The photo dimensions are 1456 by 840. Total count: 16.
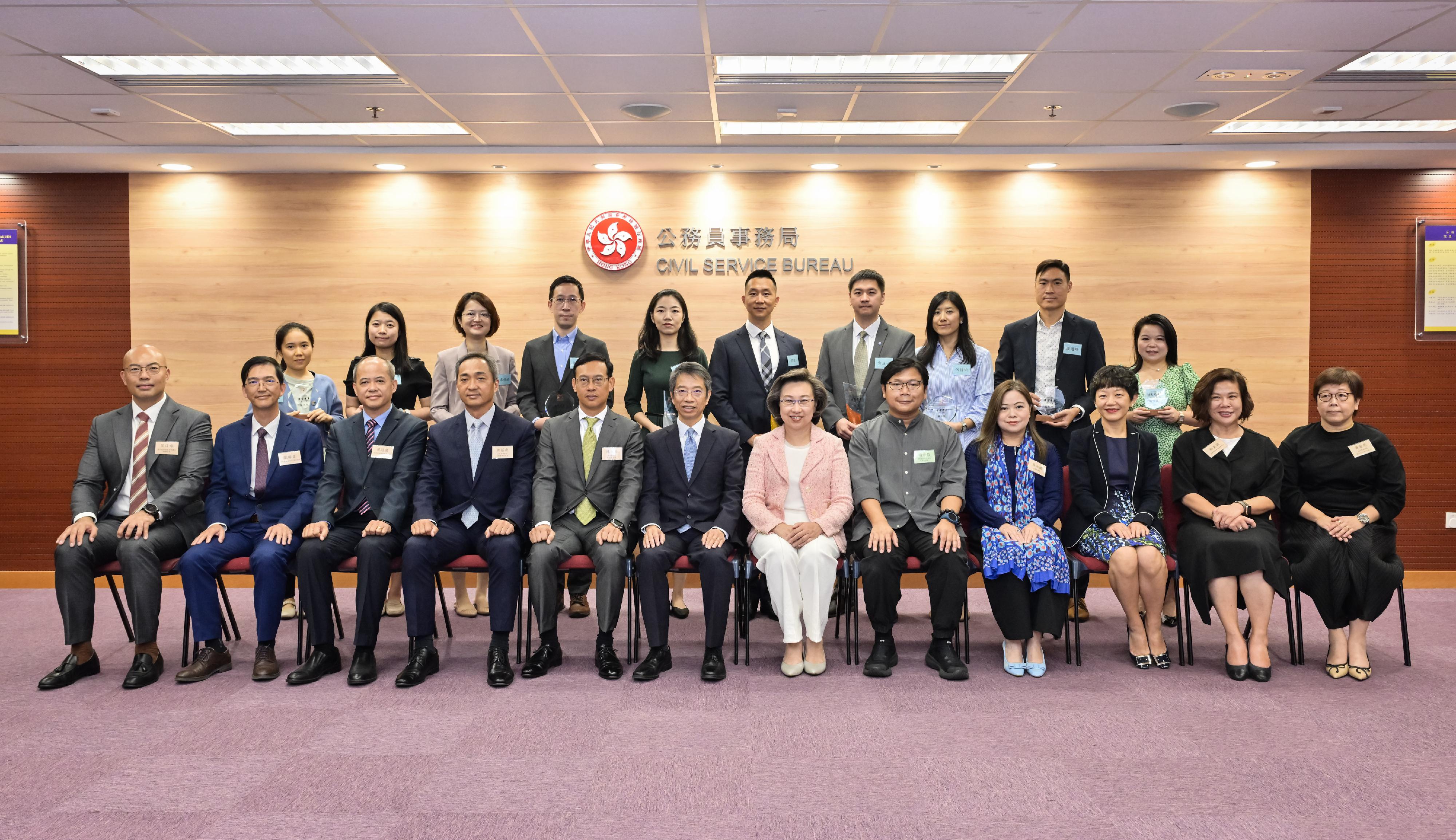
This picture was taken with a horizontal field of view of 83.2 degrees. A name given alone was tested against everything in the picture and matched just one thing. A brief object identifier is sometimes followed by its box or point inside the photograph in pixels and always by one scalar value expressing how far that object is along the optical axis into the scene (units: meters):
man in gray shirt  3.94
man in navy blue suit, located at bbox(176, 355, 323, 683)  4.07
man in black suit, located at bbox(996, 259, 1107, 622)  4.78
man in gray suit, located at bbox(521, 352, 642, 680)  4.05
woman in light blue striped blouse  4.64
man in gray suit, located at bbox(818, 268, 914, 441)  4.64
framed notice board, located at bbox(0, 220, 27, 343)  6.80
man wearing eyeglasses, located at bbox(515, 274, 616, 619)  5.02
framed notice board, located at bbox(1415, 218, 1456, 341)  6.66
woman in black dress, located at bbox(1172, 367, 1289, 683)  3.92
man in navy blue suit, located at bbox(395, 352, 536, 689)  3.94
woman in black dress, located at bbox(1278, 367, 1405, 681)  3.94
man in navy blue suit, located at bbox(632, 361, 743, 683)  3.94
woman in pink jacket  3.93
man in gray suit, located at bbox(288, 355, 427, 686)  3.94
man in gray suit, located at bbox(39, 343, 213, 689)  3.95
